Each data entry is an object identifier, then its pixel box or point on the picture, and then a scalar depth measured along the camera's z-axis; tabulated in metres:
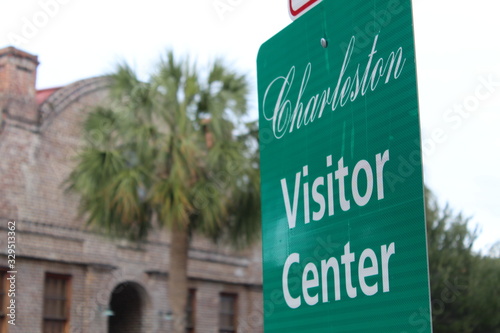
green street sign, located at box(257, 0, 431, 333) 1.74
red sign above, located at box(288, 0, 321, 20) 2.31
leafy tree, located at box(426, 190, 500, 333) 26.41
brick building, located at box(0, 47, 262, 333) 17.36
